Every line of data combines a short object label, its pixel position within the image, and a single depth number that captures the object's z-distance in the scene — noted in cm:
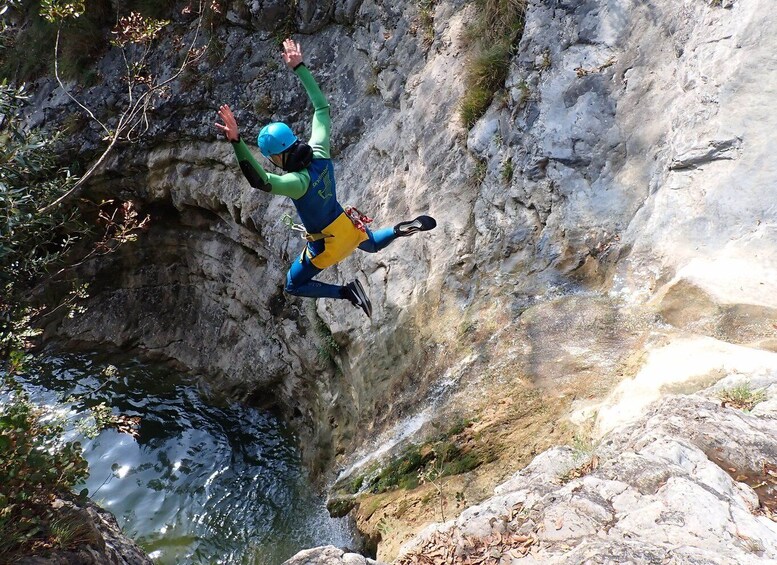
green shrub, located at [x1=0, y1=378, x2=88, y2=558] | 338
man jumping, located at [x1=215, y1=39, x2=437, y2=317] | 457
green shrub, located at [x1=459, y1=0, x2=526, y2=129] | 641
